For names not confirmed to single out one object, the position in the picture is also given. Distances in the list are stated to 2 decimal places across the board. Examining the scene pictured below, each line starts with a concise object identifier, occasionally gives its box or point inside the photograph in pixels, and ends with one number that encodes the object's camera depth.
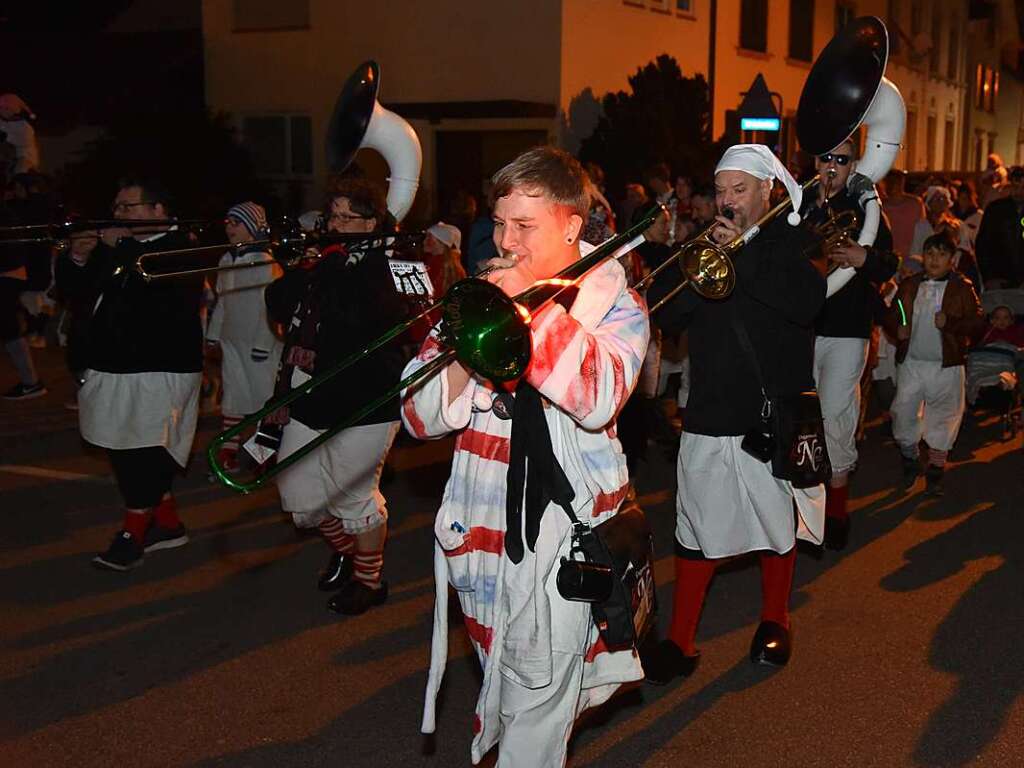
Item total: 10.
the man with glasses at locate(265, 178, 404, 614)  5.04
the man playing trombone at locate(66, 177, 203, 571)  5.59
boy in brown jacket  7.27
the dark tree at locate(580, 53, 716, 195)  18.41
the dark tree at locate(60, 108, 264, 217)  18.16
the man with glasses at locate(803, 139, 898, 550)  6.15
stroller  8.92
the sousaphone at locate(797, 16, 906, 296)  4.93
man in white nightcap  4.29
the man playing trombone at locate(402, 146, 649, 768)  2.88
